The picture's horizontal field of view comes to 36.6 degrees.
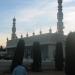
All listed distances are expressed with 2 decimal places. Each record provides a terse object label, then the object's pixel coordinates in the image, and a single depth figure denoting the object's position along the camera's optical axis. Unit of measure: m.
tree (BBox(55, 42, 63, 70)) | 12.14
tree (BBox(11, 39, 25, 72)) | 9.69
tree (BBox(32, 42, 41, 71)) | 11.52
